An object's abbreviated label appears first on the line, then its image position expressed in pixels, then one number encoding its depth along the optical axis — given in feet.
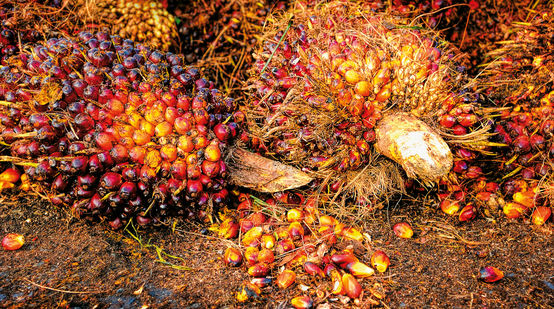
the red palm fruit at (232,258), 4.85
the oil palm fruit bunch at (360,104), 5.08
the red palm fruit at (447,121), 5.07
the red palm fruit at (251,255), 4.85
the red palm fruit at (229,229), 5.09
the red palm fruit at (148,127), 4.95
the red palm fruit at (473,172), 5.23
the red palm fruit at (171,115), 4.98
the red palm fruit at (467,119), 5.05
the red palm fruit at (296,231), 5.00
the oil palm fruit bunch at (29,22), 5.46
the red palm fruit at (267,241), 4.96
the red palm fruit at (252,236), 5.01
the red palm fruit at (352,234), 5.00
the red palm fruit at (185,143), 4.96
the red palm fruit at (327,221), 5.10
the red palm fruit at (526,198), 5.13
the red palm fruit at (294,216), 5.16
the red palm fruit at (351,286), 4.61
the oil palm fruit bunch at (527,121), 5.11
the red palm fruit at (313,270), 4.73
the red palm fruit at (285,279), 4.69
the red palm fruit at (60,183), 4.97
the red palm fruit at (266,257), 4.85
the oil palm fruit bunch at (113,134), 4.93
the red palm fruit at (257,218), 5.16
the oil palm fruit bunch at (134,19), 5.93
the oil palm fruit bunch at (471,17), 5.70
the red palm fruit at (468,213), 5.13
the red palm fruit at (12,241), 4.91
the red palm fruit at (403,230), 5.04
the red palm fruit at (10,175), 5.31
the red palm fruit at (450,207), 5.21
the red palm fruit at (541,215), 5.07
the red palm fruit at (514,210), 5.13
